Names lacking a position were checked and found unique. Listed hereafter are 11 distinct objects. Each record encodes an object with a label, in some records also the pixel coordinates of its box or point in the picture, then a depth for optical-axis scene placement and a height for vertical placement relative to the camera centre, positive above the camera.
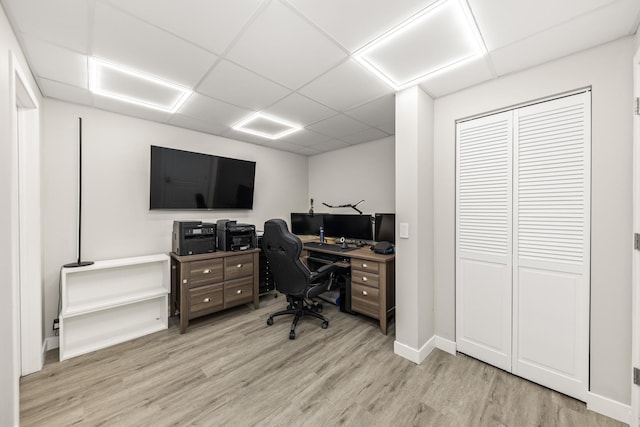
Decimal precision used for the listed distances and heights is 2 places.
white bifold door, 1.70 -0.22
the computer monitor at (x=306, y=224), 4.16 -0.20
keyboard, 3.22 -0.50
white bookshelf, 2.31 -0.93
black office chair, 2.54 -0.65
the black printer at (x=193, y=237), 2.78 -0.31
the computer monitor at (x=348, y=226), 3.49 -0.21
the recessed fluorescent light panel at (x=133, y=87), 1.96 +1.15
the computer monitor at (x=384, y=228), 3.12 -0.20
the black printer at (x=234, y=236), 3.07 -0.32
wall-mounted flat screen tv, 2.99 +0.43
